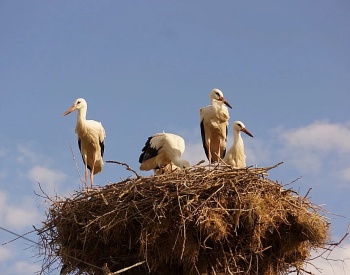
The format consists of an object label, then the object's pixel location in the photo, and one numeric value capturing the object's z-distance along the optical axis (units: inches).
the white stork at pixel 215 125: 389.4
